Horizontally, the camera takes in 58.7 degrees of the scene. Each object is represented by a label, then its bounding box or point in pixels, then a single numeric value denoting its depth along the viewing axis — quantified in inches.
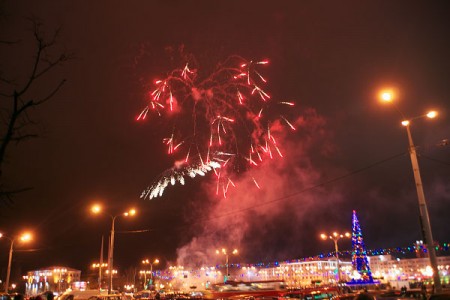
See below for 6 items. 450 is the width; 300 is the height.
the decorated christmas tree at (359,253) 2399.1
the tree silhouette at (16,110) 289.1
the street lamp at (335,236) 1680.6
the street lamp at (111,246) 1088.3
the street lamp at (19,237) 1198.9
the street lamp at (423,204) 531.2
